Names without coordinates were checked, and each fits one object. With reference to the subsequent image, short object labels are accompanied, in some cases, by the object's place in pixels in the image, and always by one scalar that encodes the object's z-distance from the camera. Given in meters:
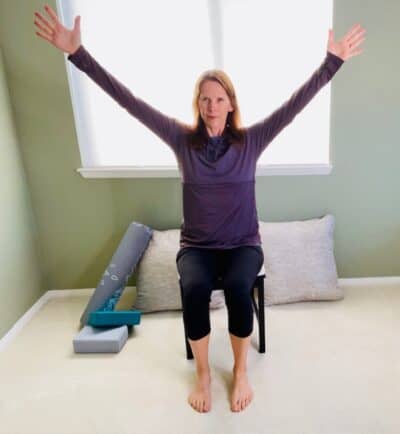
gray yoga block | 1.82
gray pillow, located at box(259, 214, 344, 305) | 2.15
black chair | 1.68
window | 2.00
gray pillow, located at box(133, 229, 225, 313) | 2.13
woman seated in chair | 1.49
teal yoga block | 1.91
